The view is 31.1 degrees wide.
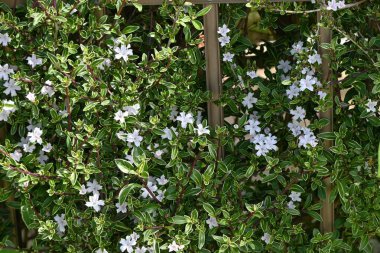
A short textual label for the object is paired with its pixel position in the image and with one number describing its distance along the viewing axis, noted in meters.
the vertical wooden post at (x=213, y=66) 2.49
